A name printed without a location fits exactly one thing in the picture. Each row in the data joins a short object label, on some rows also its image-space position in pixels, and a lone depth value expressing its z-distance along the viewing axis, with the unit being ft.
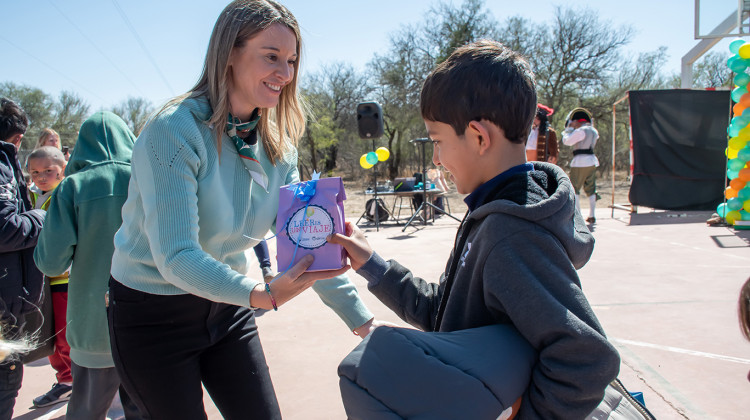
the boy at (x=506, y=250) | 3.23
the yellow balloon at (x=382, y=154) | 36.17
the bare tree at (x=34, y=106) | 108.99
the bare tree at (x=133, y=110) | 122.67
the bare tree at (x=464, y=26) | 81.71
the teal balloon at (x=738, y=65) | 22.47
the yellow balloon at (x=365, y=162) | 36.97
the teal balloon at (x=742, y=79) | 22.61
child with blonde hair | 9.83
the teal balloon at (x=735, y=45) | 23.26
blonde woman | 4.51
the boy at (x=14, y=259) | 7.65
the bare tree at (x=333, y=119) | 106.01
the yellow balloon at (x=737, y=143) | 23.39
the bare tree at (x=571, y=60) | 75.10
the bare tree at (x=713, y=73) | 92.32
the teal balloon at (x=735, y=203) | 23.93
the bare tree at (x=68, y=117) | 112.37
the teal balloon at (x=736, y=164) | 23.70
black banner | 32.09
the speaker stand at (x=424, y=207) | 31.64
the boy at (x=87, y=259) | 6.73
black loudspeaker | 32.73
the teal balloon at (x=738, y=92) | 23.07
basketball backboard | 30.81
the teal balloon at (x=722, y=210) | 24.80
